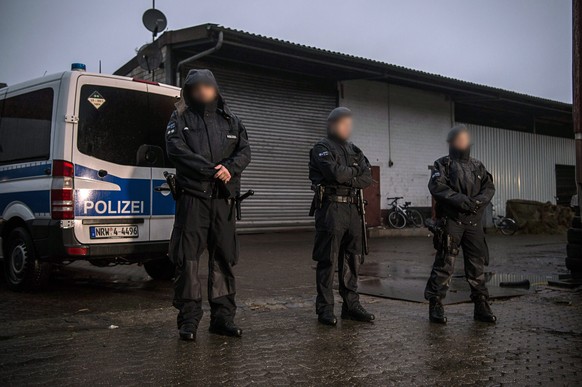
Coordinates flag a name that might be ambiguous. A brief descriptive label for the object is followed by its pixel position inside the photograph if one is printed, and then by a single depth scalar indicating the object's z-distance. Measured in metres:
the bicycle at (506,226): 18.58
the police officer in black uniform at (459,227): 4.99
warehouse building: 13.81
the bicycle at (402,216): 17.44
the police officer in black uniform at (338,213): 4.82
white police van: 5.80
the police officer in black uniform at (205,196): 4.18
